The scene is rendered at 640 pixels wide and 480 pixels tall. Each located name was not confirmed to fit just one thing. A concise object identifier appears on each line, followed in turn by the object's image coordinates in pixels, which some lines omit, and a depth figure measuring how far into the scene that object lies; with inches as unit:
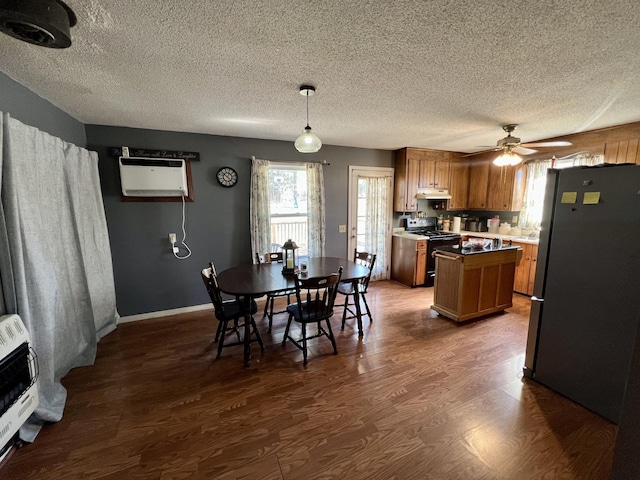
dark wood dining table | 96.6
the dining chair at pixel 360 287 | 124.0
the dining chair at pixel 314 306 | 95.0
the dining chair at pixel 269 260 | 130.4
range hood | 189.9
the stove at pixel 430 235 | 183.6
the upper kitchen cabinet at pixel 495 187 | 179.2
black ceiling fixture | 44.4
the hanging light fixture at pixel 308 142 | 92.1
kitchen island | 127.5
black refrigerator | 69.5
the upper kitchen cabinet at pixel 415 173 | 184.5
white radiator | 59.3
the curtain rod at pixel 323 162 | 168.3
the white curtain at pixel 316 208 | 166.9
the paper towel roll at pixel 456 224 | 211.1
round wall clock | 145.6
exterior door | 185.8
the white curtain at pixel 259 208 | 150.3
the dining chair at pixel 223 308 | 96.0
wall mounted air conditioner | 127.1
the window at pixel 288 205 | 164.6
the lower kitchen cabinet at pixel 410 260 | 181.8
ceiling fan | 120.4
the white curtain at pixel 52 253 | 68.2
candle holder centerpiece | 116.0
